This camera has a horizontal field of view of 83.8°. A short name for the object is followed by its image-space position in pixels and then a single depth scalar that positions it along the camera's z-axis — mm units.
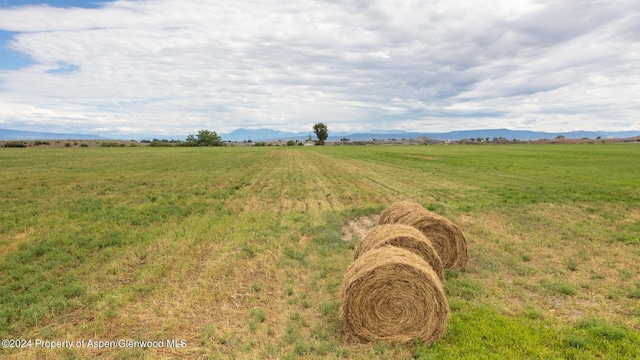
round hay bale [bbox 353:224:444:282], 7590
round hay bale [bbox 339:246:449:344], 5898
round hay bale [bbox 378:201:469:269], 8984
